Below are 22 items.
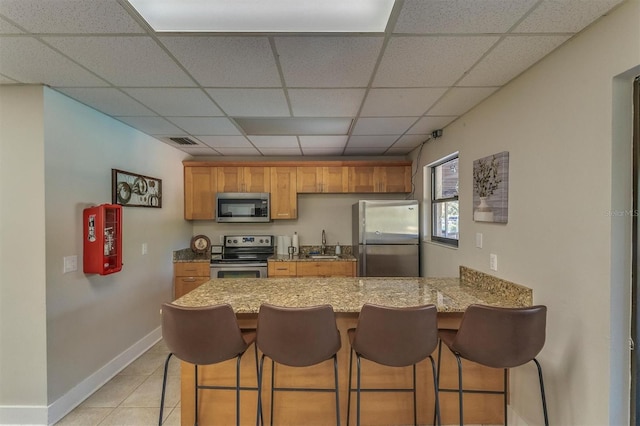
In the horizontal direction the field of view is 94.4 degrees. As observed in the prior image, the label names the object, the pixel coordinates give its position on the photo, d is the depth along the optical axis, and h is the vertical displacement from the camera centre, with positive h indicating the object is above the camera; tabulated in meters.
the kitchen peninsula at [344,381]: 1.95 -1.14
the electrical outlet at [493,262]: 2.18 -0.38
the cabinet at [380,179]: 4.25 +0.46
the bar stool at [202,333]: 1.56 -0.65
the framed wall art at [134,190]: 2.78 +0.23
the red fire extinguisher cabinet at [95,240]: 2.38 -0.22
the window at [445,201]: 3.16 +0.10
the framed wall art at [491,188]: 2.06 +0.17
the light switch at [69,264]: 2.22 -0.39
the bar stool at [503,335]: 1.49 -0.64
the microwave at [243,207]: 4.22 +0.06
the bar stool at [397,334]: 1.54 -0.65
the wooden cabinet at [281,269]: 3.98 -0.78
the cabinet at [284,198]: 4.30 +0.19
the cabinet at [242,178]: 4.27 +0.48
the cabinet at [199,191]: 4.26 +0.30
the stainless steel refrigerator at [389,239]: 3.71 -0.36
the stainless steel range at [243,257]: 3.98 -0.67
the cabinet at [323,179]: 4.29 +0.46
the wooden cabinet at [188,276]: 3.96 -0.86
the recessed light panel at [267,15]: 1.39 +0.95
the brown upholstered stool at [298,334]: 1.52 -0.65
